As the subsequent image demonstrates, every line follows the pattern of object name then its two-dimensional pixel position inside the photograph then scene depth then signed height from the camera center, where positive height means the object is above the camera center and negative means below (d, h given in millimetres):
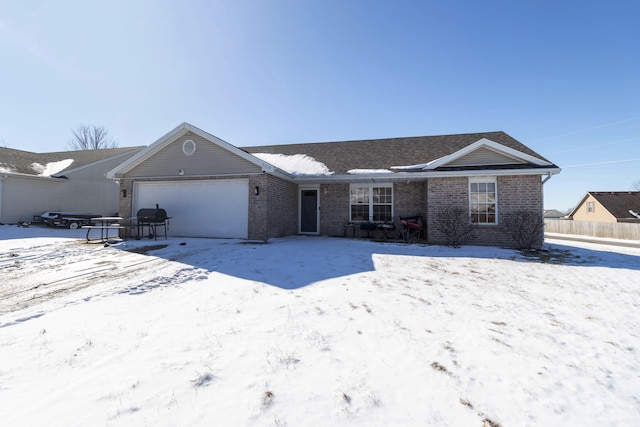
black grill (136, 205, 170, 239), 9945 +56
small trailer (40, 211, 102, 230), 15656 -20
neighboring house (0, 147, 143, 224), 15848 +2230
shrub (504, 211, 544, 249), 9781 -325
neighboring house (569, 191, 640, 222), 28406 +1298
